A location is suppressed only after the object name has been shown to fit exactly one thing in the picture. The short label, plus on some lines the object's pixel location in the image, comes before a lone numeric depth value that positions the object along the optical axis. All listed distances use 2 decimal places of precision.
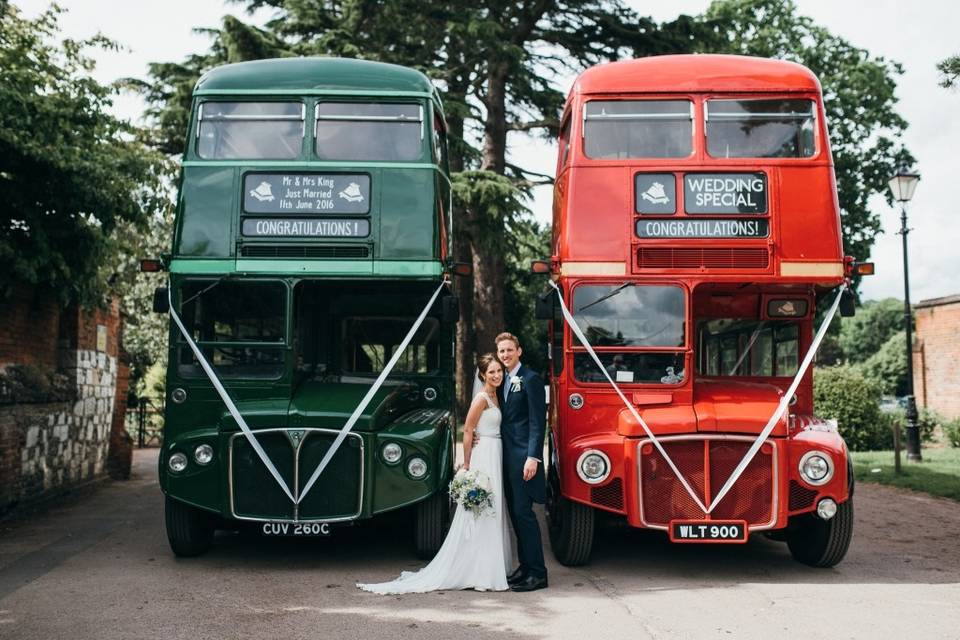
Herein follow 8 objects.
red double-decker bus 8.13
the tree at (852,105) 30.09
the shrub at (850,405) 21.33
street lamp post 17.50
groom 7.80
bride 7.80
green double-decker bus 8.40
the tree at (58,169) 10.33
